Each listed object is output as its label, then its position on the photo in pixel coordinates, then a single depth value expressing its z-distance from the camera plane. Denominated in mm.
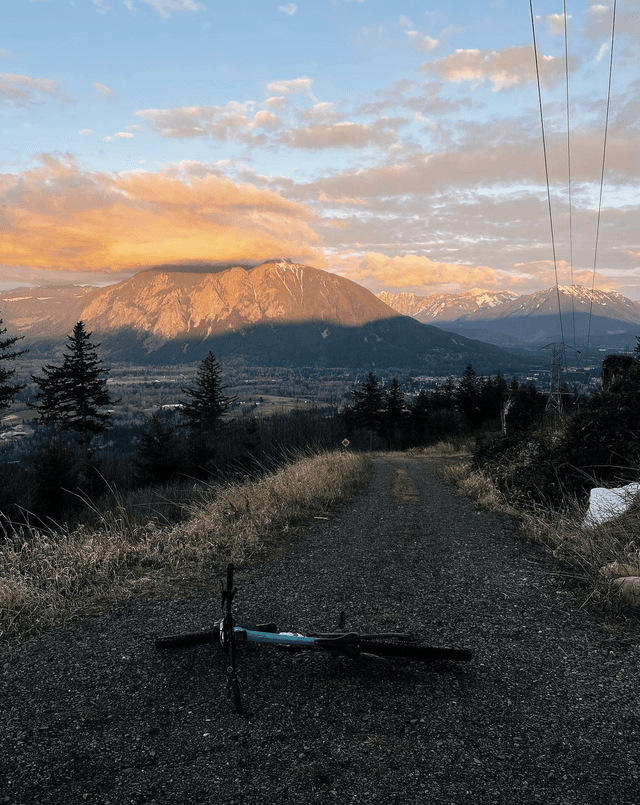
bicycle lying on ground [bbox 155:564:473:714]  3820
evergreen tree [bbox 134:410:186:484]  41562
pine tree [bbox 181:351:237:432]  64000
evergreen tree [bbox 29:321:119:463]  41812
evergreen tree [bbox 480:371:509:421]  71438
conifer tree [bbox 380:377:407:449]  73188
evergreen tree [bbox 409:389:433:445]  71794
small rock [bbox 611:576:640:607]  4875
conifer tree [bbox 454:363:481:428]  73188
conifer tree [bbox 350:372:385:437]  73500
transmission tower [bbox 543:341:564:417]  43469
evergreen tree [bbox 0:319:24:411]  34594
